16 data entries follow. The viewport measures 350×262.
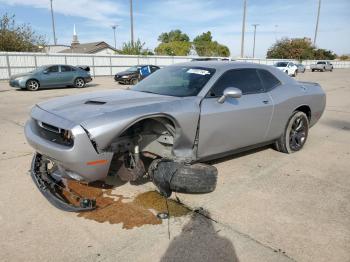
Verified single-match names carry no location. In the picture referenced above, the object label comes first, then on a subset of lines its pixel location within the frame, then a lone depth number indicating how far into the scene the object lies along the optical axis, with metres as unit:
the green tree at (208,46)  69.79
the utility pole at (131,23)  36.33
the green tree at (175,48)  63.67
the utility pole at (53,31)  52.75
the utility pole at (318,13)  54.95
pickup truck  44.34
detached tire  3.48
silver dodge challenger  3.06
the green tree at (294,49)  58.62
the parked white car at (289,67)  29.38
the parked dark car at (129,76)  18.95
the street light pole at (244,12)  36.66
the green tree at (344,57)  85.66
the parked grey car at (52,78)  15.51
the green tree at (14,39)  29.23
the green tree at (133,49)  38.95
